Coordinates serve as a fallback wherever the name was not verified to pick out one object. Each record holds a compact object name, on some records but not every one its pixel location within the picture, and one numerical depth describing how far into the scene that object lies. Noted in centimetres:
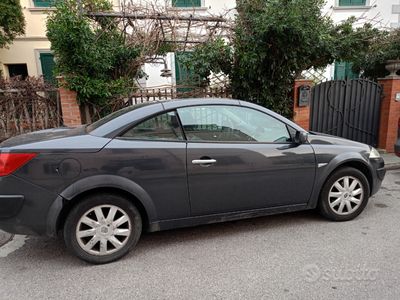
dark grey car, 254
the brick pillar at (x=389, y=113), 656
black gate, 656
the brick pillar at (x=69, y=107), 535
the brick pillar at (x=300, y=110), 613
